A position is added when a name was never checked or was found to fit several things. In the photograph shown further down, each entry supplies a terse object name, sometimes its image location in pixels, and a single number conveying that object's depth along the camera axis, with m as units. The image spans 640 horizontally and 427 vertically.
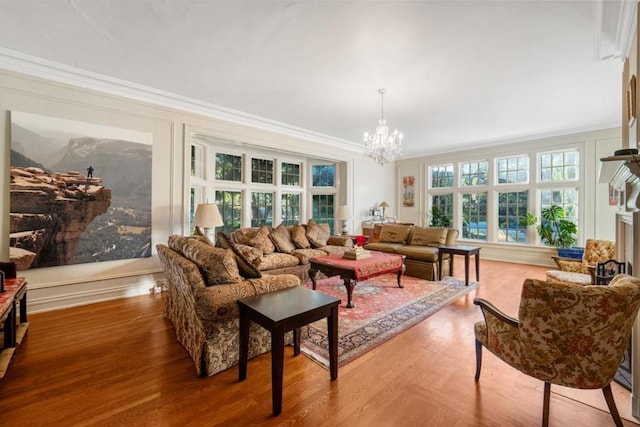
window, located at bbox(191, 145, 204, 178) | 5.34
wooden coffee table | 3.49
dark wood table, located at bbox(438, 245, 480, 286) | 4.53
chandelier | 4.46
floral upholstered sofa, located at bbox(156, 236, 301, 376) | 2.03
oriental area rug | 2.55
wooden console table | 2.09
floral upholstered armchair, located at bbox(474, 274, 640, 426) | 1.41
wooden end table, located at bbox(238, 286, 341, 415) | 1.70
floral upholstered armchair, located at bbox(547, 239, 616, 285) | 3.54
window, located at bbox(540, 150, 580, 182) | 5.97
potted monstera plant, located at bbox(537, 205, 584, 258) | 5.74
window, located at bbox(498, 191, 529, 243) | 6.60
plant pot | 5.31
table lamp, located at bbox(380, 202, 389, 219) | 7.84
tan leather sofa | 4.77
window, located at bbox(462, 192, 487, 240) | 7.27
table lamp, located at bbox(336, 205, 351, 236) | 6.33
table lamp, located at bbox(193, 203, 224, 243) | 4.24
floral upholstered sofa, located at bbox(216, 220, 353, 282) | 4.36
